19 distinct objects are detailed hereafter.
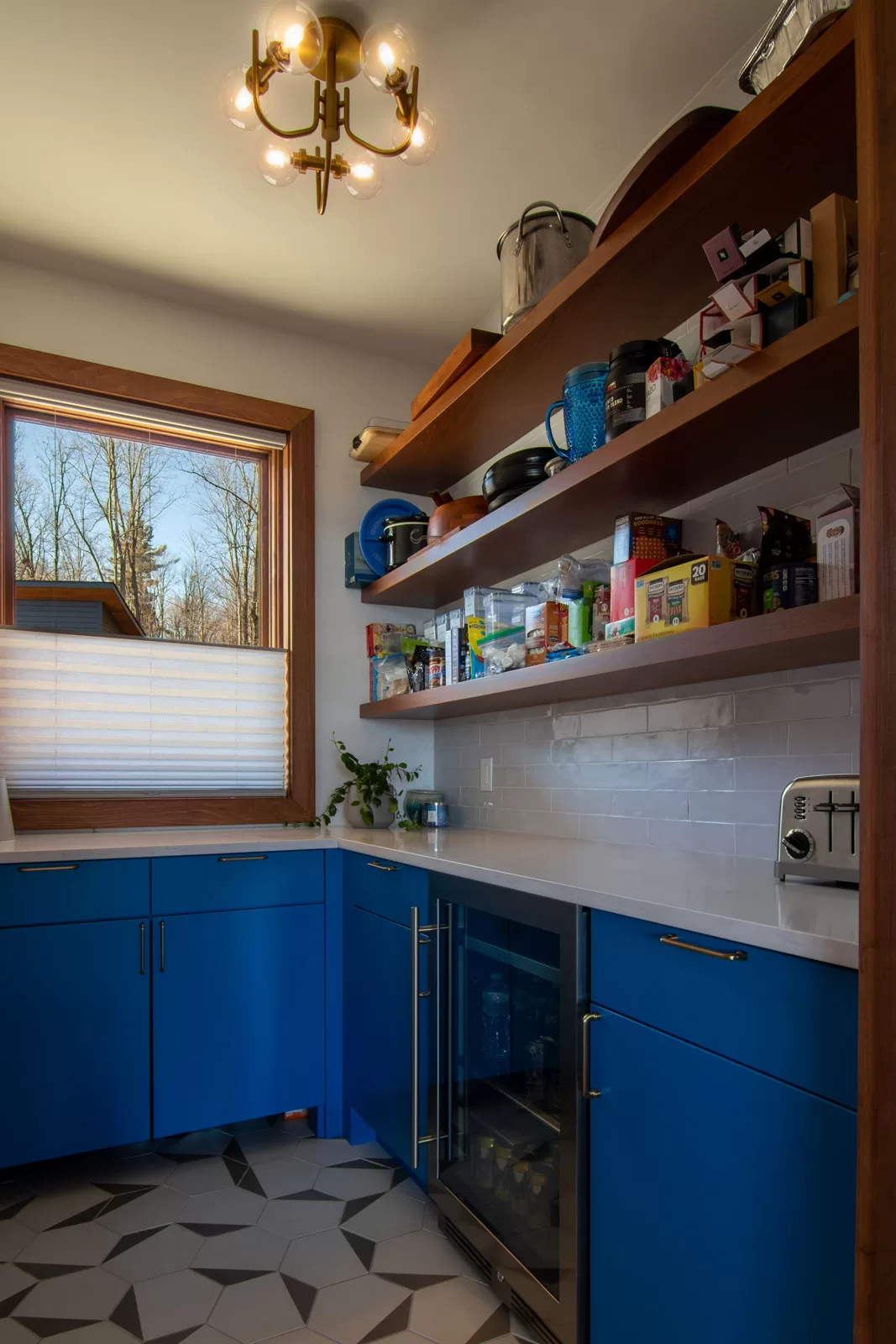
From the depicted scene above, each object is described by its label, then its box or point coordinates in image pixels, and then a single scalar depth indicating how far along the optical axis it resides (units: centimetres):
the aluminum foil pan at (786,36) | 127
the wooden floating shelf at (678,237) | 132
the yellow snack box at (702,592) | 154
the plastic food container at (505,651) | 230
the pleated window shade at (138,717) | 272
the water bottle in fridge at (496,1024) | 176
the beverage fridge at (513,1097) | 140
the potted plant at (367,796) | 300
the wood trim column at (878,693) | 73
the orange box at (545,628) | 215
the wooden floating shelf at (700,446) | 130
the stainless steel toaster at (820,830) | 131
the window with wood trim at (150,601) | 275
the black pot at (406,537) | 300
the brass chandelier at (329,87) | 165
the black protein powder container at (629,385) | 174
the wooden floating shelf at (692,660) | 128
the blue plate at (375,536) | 315
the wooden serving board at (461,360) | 235
